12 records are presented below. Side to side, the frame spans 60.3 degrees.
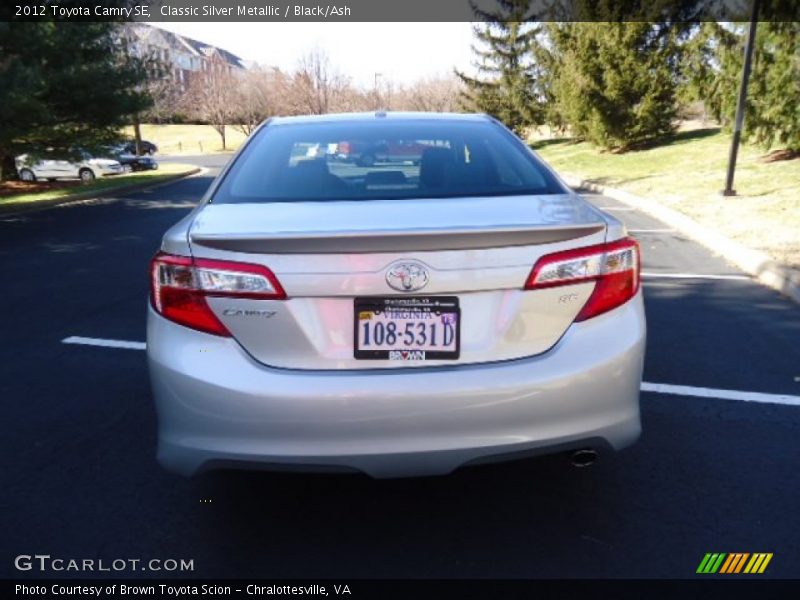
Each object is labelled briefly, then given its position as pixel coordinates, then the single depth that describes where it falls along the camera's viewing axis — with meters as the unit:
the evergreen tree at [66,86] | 13.48
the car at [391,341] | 2.20
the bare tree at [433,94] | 62.12
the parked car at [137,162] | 33.14
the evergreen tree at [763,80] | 16.59
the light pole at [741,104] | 12.36
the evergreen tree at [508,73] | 42.03
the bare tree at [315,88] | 55.06
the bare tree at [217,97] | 59.78
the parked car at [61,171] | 28.89
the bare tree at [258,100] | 60.69
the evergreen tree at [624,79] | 26.44
